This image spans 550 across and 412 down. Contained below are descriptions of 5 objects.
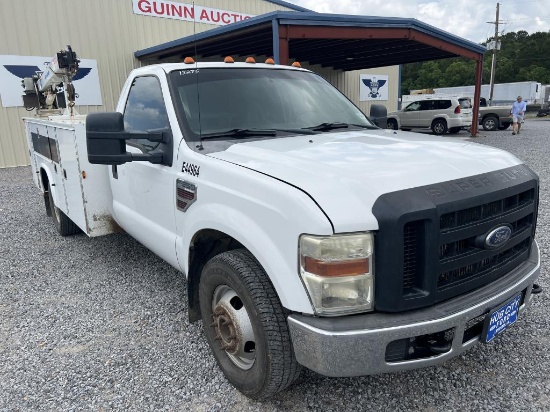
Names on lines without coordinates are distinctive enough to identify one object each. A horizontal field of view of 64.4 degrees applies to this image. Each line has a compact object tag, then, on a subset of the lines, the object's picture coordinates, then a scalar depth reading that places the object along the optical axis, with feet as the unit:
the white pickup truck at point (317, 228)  6.31
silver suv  65.05
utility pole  132.05
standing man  62.90
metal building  36.24
